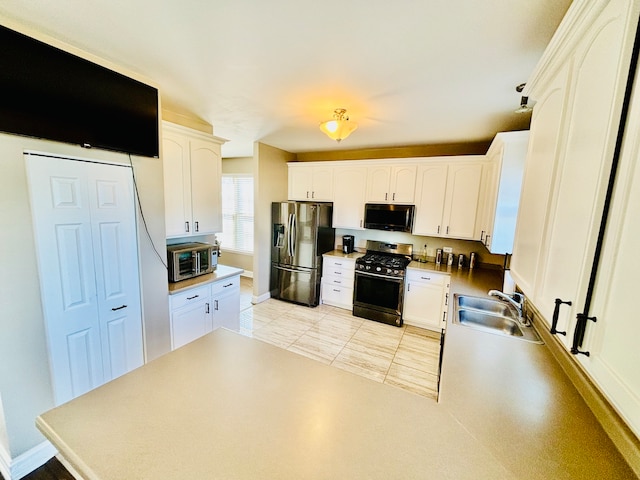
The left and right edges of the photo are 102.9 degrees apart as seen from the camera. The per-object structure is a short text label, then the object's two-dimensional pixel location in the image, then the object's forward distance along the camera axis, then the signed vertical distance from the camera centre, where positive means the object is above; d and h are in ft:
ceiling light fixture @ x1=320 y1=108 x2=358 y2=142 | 7.88 +2.57
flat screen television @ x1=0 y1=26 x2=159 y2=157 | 4.51 +2.05
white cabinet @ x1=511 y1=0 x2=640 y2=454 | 2.06 +0.17
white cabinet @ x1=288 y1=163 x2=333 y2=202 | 14.52 +1.48
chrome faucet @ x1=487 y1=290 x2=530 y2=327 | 6.28 -2.31
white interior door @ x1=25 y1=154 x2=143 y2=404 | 5.08 -1.50
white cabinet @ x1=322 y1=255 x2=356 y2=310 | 13.57 -3.88
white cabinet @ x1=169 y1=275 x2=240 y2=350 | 7.96 -3.65
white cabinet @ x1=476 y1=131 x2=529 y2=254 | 7.86 +0.88
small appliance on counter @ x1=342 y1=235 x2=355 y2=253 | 14.58 -1.99
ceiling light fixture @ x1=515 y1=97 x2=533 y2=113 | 6.08 +2.75
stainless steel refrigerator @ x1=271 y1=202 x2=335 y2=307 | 13.66 -2.16
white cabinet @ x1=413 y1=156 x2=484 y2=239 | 11.34 +0.70
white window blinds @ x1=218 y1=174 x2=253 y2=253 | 18.53 -0.47
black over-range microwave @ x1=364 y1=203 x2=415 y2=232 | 12.60 -0.32
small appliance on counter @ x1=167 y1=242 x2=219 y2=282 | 8.35 -1.96
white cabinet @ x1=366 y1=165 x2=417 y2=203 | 12.59 +1.37
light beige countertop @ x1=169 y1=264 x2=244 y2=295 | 8.02 -2.62
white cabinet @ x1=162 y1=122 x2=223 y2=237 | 8.27 +0.77
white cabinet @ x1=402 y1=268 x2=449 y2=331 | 11.44 -3.99
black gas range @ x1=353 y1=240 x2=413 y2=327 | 12.03 -3.75
